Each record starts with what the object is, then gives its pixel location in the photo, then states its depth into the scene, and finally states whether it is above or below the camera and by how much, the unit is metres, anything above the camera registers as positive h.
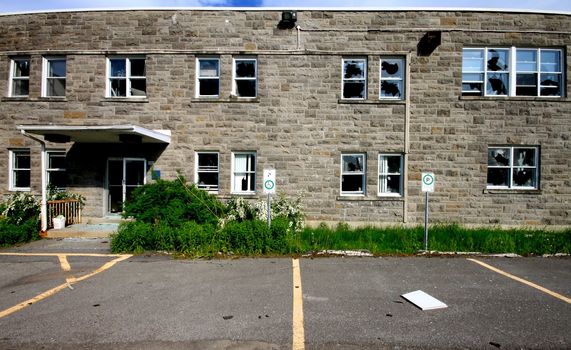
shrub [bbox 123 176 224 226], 8.55 -0.88
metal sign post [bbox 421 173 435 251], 8.07 -0.12
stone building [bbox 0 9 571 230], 11.23 +2.46
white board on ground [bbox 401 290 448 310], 4.51 -1.86
